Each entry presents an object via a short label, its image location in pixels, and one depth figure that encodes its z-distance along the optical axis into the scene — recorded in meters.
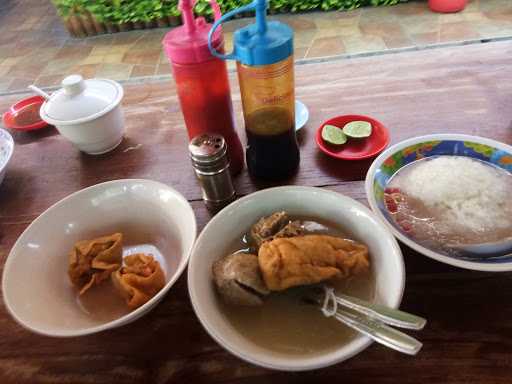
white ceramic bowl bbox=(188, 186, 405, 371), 0.50
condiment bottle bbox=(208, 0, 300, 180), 0.67
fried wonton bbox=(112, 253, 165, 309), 0.64
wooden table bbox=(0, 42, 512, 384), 0.58
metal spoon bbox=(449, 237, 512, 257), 0.63
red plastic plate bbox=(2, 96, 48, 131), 1.16
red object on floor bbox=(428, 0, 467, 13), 3.04
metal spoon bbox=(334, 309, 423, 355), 0.49
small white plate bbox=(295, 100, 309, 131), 1.03
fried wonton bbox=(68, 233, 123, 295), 0.71
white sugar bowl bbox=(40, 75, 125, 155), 0.93
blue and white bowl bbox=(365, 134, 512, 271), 0.71
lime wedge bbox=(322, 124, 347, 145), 0.94
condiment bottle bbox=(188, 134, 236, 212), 0.73
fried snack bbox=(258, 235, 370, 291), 0.59
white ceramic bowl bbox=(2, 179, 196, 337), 0.61
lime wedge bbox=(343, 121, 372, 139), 0.95
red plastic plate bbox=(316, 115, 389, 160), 0.92
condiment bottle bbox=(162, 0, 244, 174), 0.73
